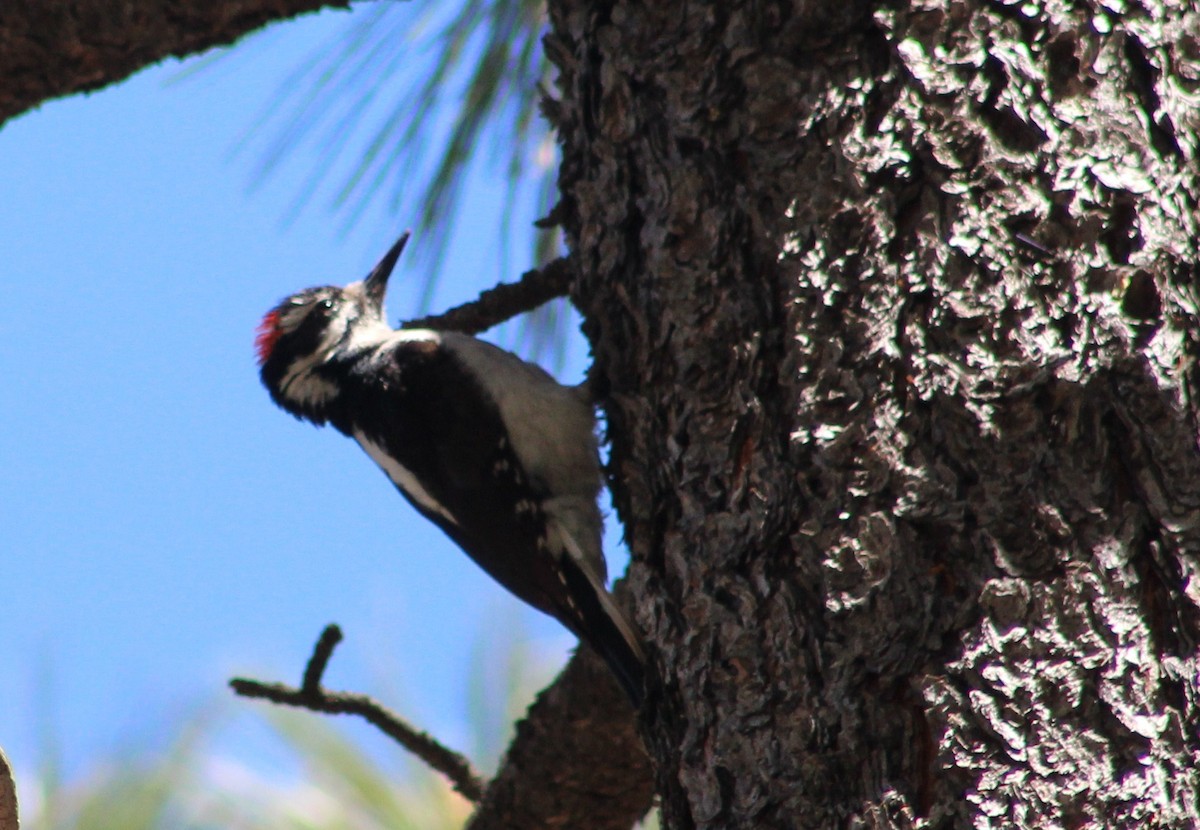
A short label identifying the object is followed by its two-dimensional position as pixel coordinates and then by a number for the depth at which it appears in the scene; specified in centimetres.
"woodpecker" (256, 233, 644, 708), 554
